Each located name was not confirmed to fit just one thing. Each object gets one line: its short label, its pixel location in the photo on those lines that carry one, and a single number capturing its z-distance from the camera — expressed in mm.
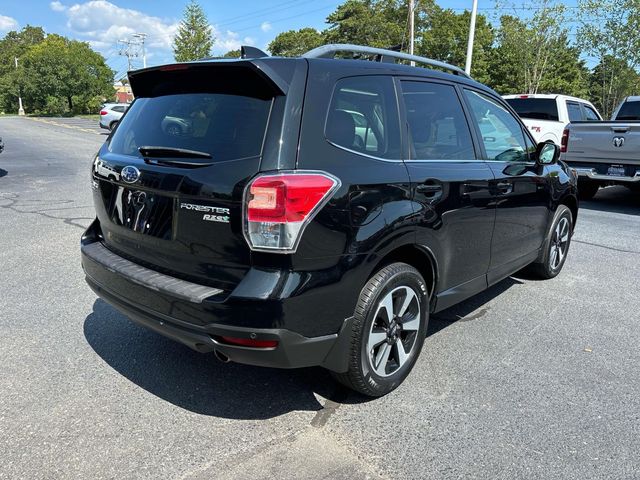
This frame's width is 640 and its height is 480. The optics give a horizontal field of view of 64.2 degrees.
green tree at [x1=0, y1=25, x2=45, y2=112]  63562
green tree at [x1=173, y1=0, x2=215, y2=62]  41906
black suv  2348
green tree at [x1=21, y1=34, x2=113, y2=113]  55562
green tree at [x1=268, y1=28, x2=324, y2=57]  67188
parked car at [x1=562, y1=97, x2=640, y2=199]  8797
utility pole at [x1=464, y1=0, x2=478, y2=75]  19594
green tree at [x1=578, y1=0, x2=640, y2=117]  20328
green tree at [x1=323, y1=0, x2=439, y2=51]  50969
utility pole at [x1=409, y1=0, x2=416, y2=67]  26531
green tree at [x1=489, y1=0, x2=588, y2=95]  23422
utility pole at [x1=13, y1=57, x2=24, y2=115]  58825
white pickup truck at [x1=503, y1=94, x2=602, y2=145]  11102
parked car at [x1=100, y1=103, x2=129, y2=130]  27811
